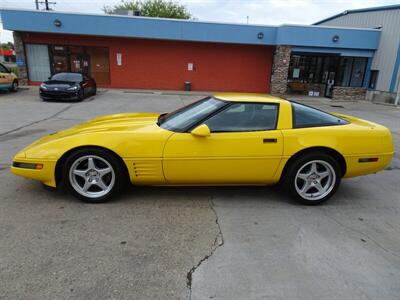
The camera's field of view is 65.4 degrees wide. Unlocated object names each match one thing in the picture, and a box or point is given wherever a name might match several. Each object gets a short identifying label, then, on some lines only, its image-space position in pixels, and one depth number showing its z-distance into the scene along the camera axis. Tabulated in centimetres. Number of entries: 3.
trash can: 2164
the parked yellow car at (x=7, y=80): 1545
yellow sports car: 358
